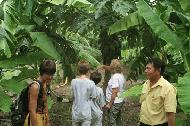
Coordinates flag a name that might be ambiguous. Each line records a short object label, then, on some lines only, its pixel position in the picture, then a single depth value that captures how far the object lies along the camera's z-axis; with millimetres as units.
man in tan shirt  3263
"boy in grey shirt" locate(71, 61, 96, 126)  4102
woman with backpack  3226
